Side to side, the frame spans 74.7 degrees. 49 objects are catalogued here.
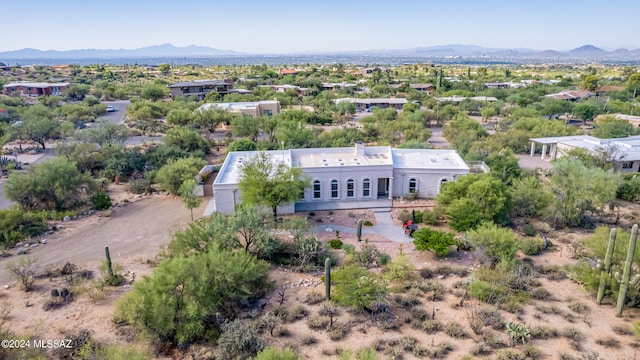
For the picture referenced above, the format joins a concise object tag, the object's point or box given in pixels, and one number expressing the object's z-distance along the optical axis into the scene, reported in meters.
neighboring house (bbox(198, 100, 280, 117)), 65.25
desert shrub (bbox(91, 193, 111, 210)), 32.31
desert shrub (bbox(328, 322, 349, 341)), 17.82
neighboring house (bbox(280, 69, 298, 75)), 151.41
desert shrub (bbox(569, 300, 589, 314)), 19.59
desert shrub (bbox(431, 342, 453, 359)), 16.69
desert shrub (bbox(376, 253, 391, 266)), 23.92
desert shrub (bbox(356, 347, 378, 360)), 13.17
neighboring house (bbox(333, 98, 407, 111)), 83.25
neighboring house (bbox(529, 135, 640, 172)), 38.91
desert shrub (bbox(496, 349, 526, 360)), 16.39
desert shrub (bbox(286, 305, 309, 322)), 19.17
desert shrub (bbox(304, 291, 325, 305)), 20.53
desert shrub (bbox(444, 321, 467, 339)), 17.92
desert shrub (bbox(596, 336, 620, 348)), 17.25
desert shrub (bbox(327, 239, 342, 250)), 25.97
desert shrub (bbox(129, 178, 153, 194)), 36.50
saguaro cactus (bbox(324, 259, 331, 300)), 20.11
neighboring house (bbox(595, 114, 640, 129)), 57.76
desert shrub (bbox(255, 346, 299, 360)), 13.34
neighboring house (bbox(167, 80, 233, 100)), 93.00
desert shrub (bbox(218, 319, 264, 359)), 16.48
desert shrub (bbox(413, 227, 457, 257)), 24.38
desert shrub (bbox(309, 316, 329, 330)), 18.59
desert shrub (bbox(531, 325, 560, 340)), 17.86
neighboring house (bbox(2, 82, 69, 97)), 97.25
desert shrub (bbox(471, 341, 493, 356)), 16.80
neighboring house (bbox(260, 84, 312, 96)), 100.74
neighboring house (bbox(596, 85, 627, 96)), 91.75
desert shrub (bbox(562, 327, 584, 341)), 17.74
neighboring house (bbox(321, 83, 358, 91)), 112.51
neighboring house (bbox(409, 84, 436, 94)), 105.32
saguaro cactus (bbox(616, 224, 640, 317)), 18.03
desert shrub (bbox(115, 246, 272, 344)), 16.98
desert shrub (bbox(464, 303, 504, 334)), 18.17
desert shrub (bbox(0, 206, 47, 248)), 26.38
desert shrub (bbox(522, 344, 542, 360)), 16.58
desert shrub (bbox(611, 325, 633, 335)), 18.06
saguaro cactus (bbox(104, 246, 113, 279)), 21.98
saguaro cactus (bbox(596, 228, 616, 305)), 19.31
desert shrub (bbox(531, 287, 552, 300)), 20.77
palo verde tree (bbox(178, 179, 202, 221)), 29.39
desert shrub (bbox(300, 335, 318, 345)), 17.58
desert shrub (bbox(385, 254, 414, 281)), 22.11
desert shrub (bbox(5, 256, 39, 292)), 21.52
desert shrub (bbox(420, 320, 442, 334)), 18.33
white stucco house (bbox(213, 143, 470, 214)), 32.75
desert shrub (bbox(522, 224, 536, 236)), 27.67
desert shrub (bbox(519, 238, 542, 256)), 25.08
